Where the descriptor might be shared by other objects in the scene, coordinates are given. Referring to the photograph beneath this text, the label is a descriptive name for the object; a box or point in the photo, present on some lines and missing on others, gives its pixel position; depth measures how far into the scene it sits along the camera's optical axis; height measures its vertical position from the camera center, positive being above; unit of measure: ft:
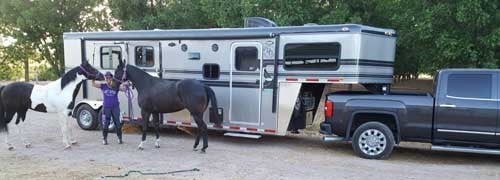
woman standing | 34.24 -3.75
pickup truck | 28.19 -3.55
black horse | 32.19 -2.88
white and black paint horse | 33.12 -2.98
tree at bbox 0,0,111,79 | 99.50 +5.38
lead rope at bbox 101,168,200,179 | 25.14 -5.91
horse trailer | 31.12 -0.72
